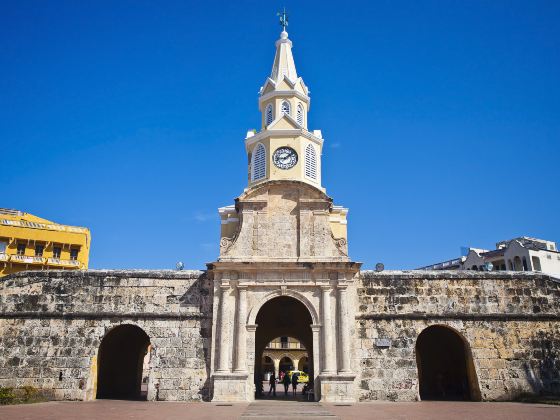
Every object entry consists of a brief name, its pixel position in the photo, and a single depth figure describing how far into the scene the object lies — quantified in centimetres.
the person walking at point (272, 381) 2882
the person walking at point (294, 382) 3170
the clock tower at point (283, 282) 2152
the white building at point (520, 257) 4544
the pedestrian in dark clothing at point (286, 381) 3128
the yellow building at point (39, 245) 4281
